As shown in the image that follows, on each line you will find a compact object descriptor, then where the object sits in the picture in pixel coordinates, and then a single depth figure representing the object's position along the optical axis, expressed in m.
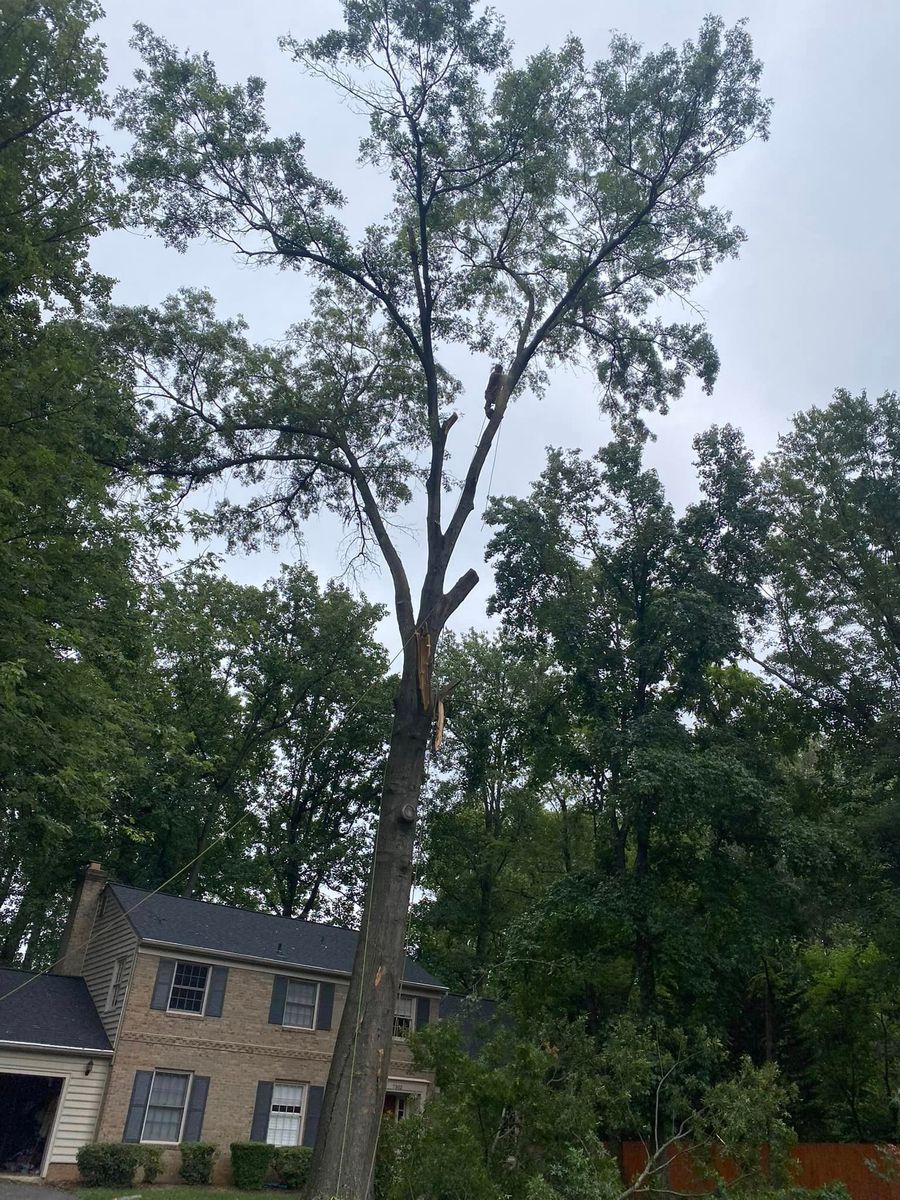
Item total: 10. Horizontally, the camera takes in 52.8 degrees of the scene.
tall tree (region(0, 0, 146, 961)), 9.01
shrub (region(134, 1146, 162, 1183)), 17.52
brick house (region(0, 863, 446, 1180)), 17.98
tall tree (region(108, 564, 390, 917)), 29.84
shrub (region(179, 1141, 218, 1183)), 18.14
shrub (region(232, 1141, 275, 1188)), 18.78
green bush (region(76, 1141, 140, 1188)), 16.94
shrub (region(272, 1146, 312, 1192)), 19.56
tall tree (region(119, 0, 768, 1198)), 11.55
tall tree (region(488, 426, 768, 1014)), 16.91
